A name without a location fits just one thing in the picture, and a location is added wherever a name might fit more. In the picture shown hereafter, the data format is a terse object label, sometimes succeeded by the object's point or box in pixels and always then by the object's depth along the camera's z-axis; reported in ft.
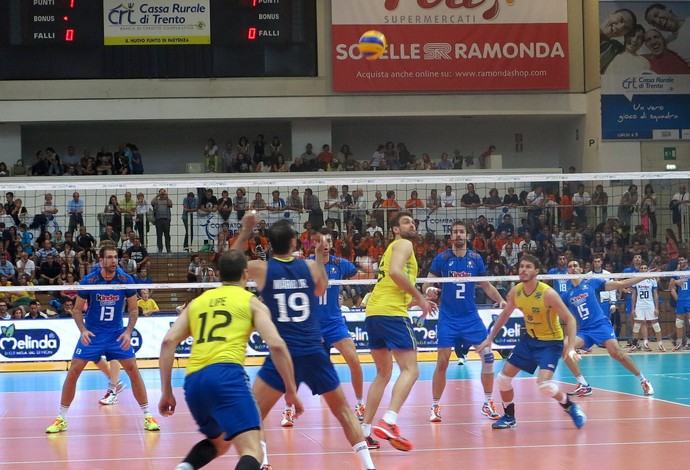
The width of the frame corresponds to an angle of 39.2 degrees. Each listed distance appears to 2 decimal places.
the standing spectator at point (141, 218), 74.13
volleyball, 64.23
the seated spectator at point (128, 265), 65.91
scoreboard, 85.92
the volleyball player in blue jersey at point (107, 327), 34.40
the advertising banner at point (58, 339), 60.03
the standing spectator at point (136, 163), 95.14
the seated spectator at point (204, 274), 62.89
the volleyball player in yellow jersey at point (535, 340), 31.86
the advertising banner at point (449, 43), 94.63
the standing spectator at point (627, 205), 77.82
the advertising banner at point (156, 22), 88.53
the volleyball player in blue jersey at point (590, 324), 41.39
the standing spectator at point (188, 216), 72.64
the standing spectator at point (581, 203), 80.04
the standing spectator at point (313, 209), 68.90
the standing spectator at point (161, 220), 72.98
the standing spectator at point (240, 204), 73.61
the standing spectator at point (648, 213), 76.02
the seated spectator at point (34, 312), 61.62
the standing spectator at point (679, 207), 77.12
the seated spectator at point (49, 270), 68.03
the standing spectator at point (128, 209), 75.77
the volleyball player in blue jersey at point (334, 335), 33.60
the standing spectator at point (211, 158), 97.35
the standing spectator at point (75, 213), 73.92
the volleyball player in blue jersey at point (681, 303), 65.51
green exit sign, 97.71
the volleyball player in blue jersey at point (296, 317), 23.17
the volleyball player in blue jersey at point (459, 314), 34.68
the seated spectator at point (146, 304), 62.49
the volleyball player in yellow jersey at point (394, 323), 28.19
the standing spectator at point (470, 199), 75.49
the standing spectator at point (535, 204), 75.25
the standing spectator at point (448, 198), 78.64
